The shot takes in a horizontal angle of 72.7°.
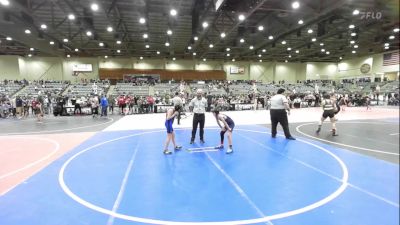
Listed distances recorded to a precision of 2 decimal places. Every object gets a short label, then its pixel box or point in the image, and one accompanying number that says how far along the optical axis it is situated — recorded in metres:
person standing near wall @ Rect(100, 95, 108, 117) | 17.67
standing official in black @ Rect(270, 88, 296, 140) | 9.15
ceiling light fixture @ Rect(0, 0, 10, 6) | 13.28
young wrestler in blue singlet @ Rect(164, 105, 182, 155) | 7.27
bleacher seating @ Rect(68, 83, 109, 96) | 29.68
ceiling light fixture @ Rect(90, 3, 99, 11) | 15.29
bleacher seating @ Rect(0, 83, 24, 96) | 29.12
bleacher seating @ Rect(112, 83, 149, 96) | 30.87
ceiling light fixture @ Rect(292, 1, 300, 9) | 15.05
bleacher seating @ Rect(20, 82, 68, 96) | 29.23
